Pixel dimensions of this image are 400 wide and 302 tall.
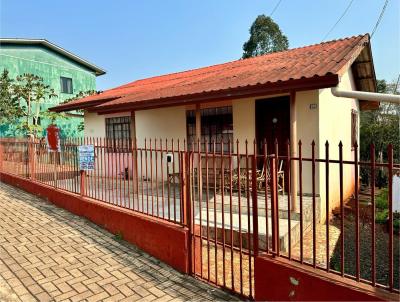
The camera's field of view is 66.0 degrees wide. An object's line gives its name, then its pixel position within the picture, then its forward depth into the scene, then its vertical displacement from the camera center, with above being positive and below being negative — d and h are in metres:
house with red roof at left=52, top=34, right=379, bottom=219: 5.82 +1.02
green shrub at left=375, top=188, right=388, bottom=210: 8.23 -1.63
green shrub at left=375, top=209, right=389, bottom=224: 6.98 -1.74
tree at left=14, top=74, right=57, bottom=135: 17.09 +2.90
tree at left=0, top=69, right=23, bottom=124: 16.69 +2.48
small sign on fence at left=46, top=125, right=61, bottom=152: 7.08 +0.23
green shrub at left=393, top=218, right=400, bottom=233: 6.36 -1.77
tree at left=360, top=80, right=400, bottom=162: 14.22 +0.48
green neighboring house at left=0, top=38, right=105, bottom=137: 19.36 +5.51
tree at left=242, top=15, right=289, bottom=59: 30.30 +10.51
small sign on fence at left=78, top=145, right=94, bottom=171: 5.97 -0.20
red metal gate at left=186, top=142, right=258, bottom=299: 3.44 -1.38
